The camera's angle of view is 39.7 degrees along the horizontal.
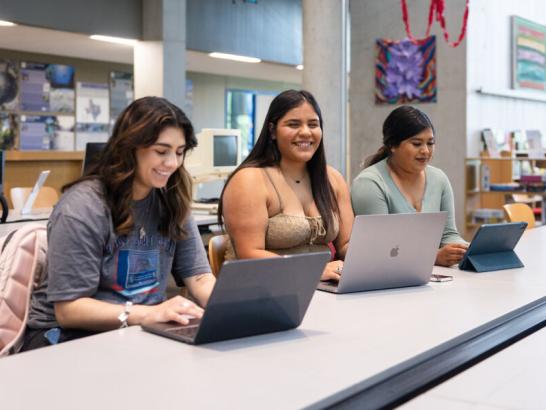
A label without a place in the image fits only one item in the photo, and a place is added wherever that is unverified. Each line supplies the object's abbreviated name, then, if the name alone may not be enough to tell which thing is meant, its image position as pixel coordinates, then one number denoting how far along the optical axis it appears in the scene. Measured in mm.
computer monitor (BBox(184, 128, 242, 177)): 5559
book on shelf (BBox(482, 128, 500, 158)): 7852
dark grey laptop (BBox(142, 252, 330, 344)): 1642
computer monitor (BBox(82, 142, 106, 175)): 4980
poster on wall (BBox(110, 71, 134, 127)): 11172
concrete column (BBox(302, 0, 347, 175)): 6996
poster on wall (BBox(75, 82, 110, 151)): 10797
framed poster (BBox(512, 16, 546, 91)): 8711
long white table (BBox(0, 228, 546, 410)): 1364
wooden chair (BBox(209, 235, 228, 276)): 2953
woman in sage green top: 3301
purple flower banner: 8086
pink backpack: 2084
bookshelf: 7621
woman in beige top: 2877
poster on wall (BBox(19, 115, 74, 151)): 10203
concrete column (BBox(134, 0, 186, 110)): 8094
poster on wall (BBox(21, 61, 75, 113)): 10125
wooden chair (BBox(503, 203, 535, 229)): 4762
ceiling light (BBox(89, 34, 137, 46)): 8133
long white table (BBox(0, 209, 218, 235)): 4852
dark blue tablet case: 2822
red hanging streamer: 5309
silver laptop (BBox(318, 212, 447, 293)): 2279
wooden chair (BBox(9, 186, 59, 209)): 5625
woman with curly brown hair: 2020
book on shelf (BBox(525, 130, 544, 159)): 8477
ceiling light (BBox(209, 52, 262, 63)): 9812
